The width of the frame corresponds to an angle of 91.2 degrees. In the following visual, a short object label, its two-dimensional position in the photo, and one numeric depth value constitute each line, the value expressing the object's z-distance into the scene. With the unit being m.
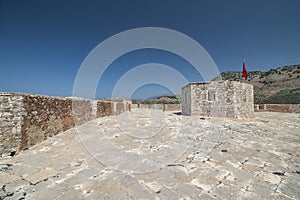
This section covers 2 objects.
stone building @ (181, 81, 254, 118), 11.28
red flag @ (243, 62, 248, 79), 13.22
